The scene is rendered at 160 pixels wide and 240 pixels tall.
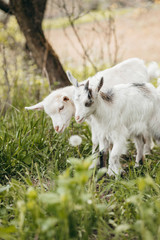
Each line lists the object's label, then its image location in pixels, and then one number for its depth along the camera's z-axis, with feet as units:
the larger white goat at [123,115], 11.51
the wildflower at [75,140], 9.39
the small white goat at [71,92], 12.47
